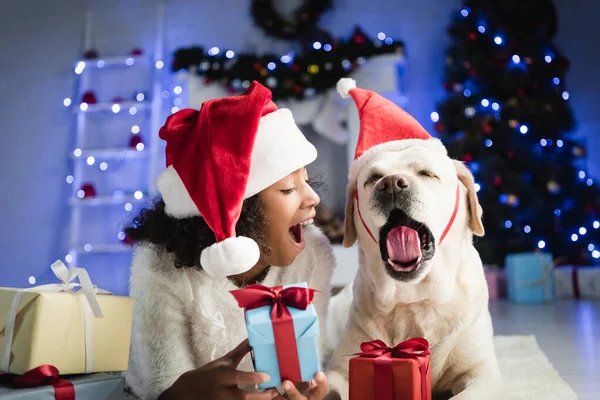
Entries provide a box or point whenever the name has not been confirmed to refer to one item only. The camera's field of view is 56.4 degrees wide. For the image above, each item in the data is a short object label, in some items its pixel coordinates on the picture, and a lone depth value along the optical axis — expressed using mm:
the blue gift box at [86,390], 1115
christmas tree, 4465
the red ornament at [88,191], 5414
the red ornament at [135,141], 5395
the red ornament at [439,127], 4715
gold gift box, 1198
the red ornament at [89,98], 5535
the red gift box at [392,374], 1090
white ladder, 5383
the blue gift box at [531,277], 4129
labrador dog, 1312
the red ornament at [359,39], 4987
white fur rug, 1443
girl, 1238
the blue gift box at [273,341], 1005
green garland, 4988
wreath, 5406
